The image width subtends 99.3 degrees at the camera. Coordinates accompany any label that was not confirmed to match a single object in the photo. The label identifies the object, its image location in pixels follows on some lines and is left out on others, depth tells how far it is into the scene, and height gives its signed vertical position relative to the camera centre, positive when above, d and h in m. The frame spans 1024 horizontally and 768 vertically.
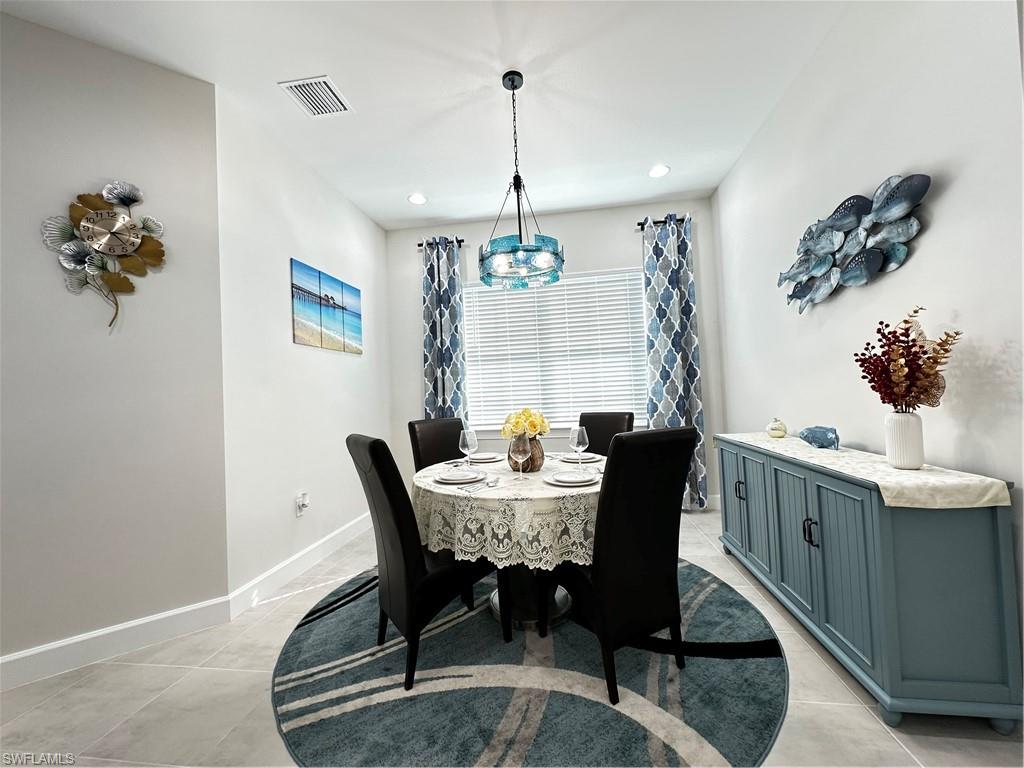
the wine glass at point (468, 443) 2.25 -0.24
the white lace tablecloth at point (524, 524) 1.66 -0.51
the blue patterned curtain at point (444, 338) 4.26 +0.58
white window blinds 4.19 +0.44
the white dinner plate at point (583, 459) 2.38 -0.37
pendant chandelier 2.26 +0.72
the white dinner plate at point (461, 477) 1.91 -0.37
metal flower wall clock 1.99 +0.79
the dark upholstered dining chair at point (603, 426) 2.88 -0.24
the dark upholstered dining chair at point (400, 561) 1.62 -0.66
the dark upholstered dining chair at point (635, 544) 1.49 -0.56
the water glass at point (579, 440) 2.30 -0.25
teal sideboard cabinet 1.36 -0.74
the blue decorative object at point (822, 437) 2.08 -0.26
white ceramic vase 1.58 -0.22
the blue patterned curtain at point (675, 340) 3.91 +0.44
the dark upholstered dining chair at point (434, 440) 2.87 -0.29
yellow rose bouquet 2.14 -0.15
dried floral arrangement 1.55 +0.05
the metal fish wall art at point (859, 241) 1.72 +0.66
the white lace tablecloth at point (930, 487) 1.35 -0.34
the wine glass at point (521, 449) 2.15 -0.27
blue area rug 1.40 -1.14
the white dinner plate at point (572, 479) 1.80 -0.37
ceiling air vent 2.41 +1.76
